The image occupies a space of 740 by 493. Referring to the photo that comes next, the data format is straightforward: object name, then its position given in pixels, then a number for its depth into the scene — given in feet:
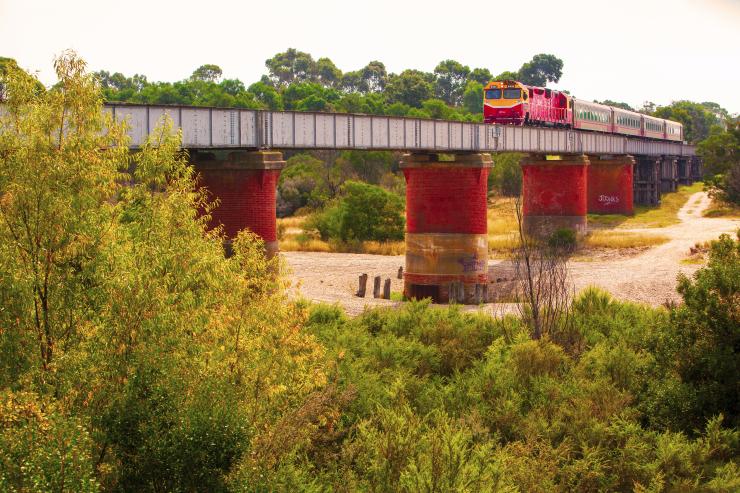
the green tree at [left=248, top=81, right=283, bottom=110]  490.90
